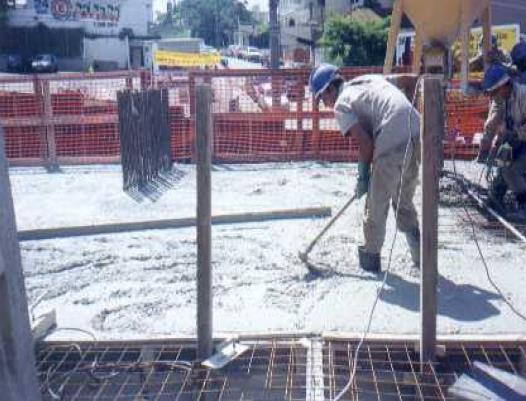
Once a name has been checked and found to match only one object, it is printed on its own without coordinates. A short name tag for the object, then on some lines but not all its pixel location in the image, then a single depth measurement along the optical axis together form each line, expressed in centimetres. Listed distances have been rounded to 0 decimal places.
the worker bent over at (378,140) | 488
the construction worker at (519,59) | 748
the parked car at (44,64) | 3894
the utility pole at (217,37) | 8043
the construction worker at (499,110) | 690
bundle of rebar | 832
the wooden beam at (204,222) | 362
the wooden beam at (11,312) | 215
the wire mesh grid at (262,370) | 374
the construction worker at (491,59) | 827
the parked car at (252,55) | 5216
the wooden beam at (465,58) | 778
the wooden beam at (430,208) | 348
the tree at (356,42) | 2944
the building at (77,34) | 4594
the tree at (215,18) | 8862
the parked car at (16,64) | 4011
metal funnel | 770
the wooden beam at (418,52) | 820
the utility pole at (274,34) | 1742
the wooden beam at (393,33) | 823
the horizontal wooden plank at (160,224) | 658
